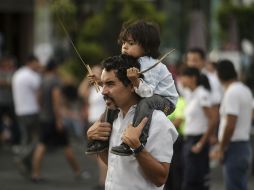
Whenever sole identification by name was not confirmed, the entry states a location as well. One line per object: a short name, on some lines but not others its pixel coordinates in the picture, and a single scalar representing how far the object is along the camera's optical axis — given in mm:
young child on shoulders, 8767
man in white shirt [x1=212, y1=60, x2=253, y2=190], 15405
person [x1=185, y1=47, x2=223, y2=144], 17606
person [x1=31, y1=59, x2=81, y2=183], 24336
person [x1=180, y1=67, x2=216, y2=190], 17234
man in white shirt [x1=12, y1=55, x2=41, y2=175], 27766
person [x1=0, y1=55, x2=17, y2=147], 33782
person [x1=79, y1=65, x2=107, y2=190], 22531
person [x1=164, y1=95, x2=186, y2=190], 17834
